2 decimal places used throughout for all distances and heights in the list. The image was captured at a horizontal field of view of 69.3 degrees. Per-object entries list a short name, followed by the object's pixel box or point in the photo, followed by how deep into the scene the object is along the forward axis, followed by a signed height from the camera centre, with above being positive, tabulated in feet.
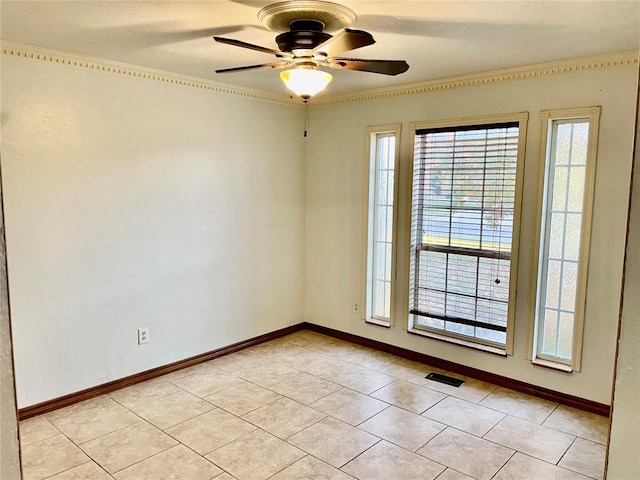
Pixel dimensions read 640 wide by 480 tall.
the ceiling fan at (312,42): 6.97 +2.29
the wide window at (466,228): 11.75 -0.89
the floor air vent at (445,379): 12.18 -4.92
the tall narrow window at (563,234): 10.52 -0.90
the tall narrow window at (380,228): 14.24 -1.08
